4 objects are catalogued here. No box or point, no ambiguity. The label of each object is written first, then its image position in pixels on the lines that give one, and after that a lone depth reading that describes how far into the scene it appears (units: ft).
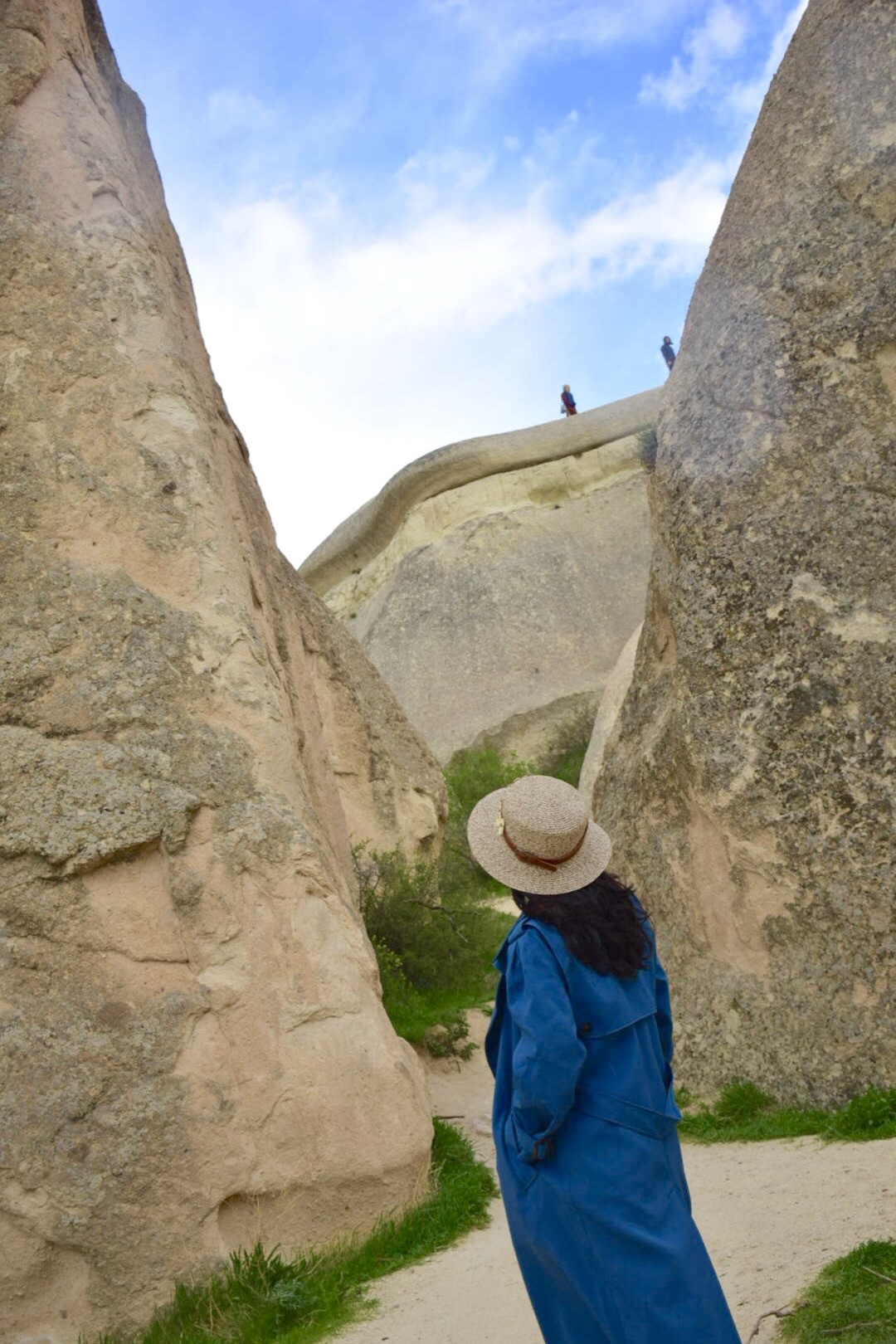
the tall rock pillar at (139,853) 12.20
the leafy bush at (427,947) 23.53
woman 6.72
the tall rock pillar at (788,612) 15.53
